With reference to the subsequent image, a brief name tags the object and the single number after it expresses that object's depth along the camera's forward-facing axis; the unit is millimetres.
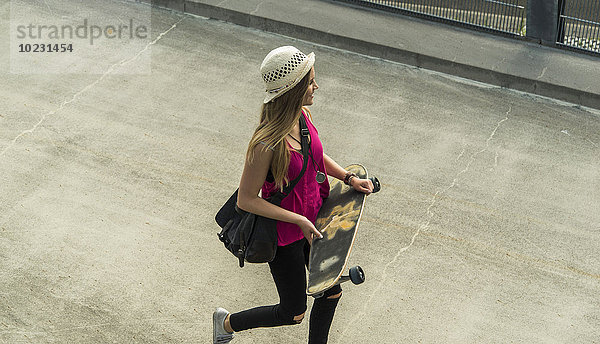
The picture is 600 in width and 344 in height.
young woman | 6668
